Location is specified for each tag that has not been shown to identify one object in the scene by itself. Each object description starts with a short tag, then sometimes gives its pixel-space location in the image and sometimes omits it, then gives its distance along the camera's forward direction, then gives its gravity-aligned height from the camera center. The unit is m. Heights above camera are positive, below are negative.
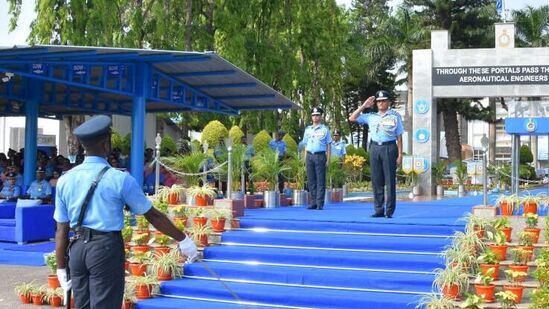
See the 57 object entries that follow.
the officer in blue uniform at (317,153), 11.48 +0.52
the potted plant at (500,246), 7.88 -0.67
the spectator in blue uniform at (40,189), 12.79 -0.11
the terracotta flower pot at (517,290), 6.98 -1.03
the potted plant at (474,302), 6.51 -1.08
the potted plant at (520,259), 7.42 -0.80
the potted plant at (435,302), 6.64 -1.11
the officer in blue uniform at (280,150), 14.32 +0.70
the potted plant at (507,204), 8.73 -0.23
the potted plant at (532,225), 8.20 -0.46
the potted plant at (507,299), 6.65 -1.08
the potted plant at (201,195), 10.20 -0.16
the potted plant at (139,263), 8.44 -0.96
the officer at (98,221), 4.40 -0.24
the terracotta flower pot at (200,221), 9.45 -0.50
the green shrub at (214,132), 20.91 +1.54
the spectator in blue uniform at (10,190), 14.06 -0.15
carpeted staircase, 7.31 -0.92
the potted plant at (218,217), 9.41 -0.45
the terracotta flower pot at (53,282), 8.26 -1.17
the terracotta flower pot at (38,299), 8.17 -1.34
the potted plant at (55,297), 8.05 -1.30
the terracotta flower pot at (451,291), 6.96 -1.04
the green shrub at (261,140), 20.37 +1.33
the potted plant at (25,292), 8.25 -1.27
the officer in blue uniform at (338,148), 17.55 +0.93
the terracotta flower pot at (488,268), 7.33 -0.86
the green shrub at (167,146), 22.59 +1.27
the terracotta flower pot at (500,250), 7.87 -0.72
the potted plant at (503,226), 8.20 -0.47
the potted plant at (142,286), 7.87 -1.14
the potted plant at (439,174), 21.42 +0.35
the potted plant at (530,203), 8.66 -0.21
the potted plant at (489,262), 7.36 -0.80
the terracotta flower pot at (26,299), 8.27 -1.36
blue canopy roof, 12.30 +2.17
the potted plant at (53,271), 8.27 -1.06
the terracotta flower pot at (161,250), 8.66 -0.82
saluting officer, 9.40 +0.53
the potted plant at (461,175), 20.90 +0.32
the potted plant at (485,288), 6.98 -1.01
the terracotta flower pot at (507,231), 8.25 -0.53
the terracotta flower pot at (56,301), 8.06 -1.35
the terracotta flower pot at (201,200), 10.19 -0.24
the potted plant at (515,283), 7.00 -0.99
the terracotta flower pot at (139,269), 8.43 -1.02
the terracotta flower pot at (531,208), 8.65 -0.27
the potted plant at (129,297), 7.67 -1.24
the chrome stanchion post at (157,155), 11.22 +0.46
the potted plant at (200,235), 9.02 -0.66
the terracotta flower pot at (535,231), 8.19 -0.52
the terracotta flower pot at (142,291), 7.87 -1.20
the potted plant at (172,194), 10.45 -0.16
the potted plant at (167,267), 8.21 -0.98
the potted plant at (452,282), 6.96 -0.96
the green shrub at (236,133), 20.58 +1.57
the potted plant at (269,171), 12.95 +0.24
